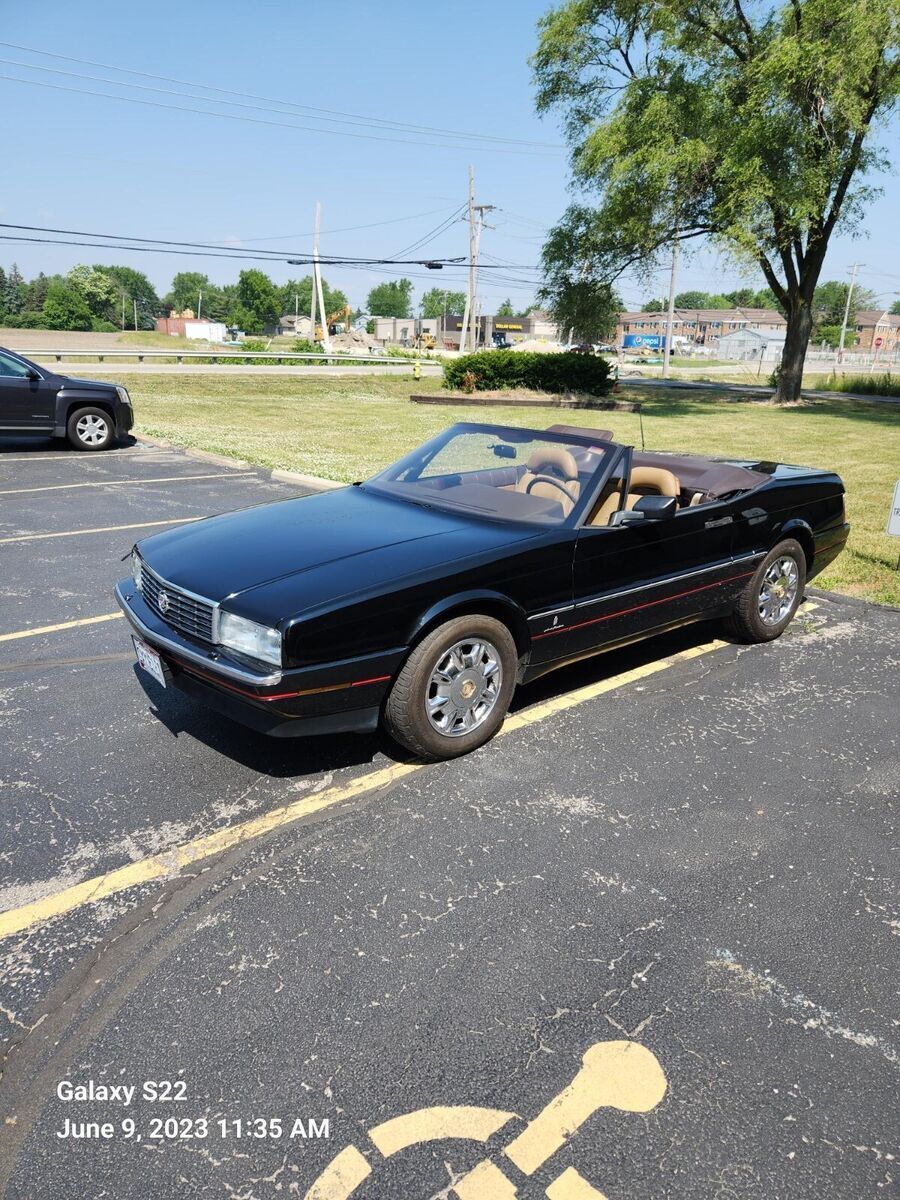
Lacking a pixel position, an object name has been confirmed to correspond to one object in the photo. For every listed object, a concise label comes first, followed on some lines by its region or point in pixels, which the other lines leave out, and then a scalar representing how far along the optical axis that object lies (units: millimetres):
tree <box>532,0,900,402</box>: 21078
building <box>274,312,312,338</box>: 121750
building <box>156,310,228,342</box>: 87750
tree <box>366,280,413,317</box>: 175875
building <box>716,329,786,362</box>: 106400
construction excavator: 67481
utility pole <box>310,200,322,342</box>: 53375
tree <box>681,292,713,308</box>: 190500
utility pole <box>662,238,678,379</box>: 47844
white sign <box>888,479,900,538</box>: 6480
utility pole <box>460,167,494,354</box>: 44812
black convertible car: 3340
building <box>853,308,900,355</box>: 124031
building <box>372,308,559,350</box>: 93150
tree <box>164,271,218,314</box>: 174125
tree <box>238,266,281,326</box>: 136250
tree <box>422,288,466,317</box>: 174250
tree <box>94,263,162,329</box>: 144375
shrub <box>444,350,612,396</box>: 25625
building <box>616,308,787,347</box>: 130750
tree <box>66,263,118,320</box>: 129375
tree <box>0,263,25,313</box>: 131125
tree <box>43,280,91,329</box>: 121188
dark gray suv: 11727
